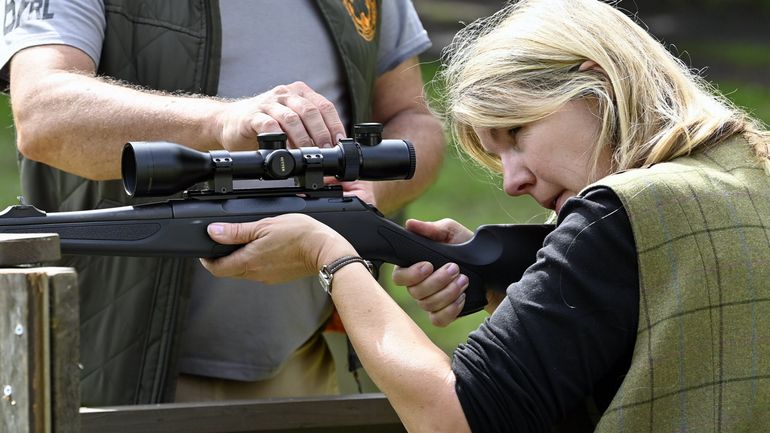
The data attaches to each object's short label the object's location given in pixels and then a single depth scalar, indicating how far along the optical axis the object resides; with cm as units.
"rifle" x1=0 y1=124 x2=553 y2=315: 500
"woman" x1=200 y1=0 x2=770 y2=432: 463
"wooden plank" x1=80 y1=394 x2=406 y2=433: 567
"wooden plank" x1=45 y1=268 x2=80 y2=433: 394
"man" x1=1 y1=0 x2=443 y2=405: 606
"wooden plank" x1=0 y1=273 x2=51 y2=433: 392
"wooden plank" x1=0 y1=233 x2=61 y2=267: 411
